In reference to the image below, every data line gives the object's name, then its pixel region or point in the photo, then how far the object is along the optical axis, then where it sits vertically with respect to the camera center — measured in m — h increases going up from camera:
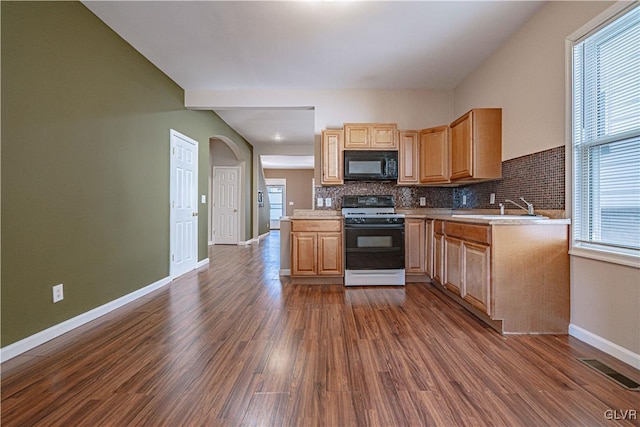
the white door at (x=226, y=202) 7.66 +0.16
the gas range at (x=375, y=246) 3.79 -0.46
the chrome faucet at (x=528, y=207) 2.65 +0.02
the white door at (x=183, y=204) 4.13 +0.06
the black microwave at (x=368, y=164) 4.04 +0.58
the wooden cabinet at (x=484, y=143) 3.19 +0.68
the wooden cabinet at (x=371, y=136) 4.05 +0.95
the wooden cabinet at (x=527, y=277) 2.30 -0.51
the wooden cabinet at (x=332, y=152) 4.09 +0.75
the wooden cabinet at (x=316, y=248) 3.90 -0.50
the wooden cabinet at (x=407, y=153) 4.10 +0.74
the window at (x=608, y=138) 1.89 +0.47
